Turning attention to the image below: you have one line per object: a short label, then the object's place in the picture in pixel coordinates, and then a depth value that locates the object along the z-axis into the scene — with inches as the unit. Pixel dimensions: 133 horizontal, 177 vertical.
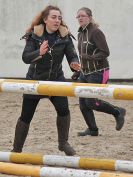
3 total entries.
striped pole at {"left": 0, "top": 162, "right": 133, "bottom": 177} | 352.8
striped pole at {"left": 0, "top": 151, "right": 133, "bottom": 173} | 419.8
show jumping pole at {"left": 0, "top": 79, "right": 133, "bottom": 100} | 343.3
